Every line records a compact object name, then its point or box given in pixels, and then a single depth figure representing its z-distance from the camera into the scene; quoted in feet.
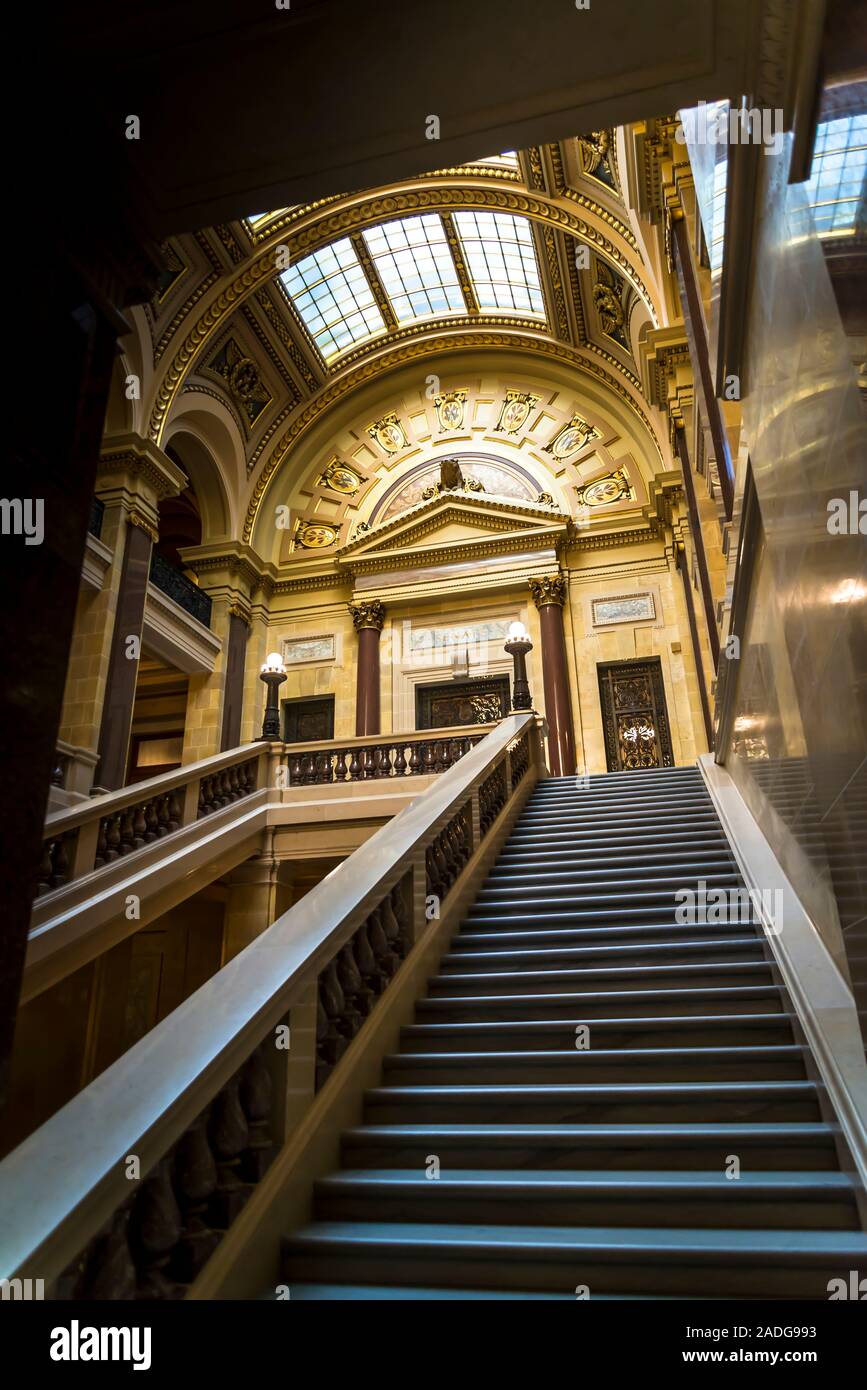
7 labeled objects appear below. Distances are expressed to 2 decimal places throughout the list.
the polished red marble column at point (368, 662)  53.01
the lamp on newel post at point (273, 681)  37.76
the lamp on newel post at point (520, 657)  36.32
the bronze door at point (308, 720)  55.62
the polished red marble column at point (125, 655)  39.40
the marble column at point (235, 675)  52.80
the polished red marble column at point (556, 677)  49.62
